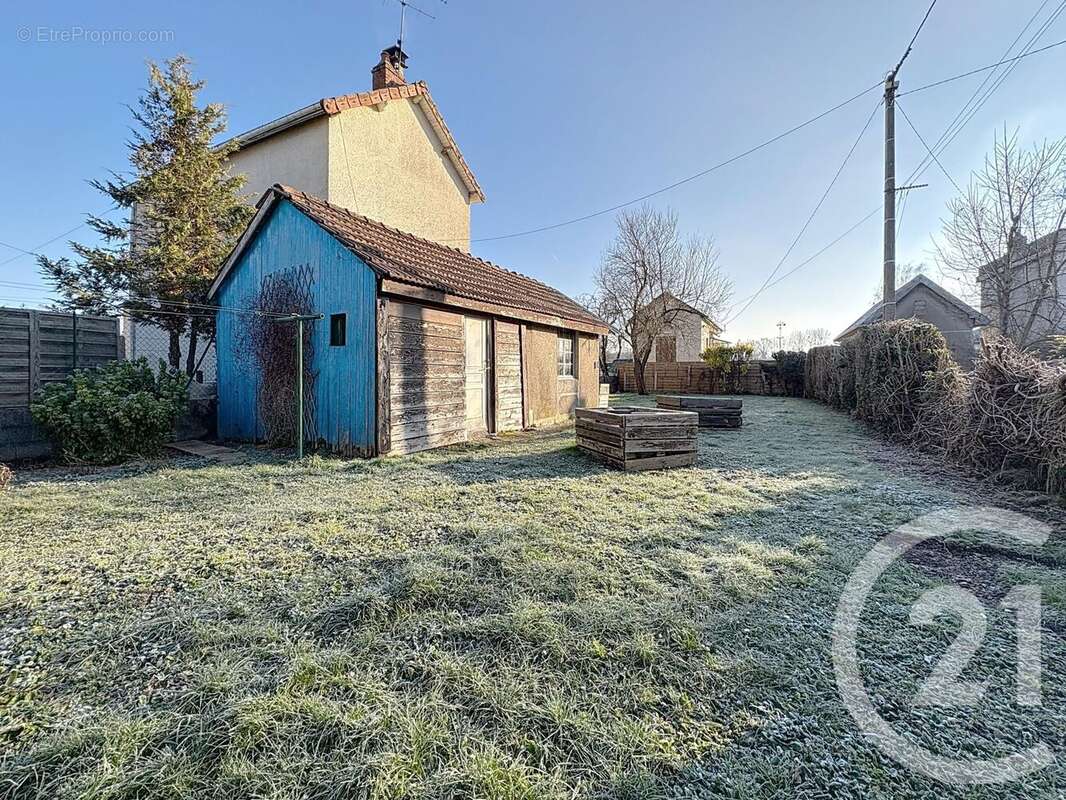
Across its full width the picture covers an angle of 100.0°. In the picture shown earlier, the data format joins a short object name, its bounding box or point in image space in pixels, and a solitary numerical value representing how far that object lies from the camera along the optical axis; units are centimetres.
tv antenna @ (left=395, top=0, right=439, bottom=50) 1234
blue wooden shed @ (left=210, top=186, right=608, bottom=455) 644
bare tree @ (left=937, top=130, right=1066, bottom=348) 1169
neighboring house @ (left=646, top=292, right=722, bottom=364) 2528
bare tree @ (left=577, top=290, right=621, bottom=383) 2355
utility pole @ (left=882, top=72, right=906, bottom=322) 1045
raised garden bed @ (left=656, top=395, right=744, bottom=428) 995
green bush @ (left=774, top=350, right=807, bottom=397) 2078
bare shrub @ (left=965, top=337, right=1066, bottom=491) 460
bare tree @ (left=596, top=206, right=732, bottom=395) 2250
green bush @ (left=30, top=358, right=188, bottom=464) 610
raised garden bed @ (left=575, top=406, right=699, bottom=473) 598
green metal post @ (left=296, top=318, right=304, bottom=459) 613
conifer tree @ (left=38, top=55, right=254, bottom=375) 940
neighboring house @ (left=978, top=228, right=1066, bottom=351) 1195
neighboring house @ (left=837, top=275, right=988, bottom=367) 2086
